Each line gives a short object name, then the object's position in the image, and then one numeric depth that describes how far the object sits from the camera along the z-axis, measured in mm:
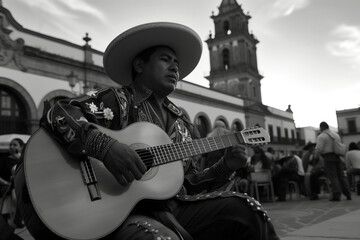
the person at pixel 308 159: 8445
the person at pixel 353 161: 7672
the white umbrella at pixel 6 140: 6473
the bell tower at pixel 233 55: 33812
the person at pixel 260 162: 7363
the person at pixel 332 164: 6528
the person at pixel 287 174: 7723
